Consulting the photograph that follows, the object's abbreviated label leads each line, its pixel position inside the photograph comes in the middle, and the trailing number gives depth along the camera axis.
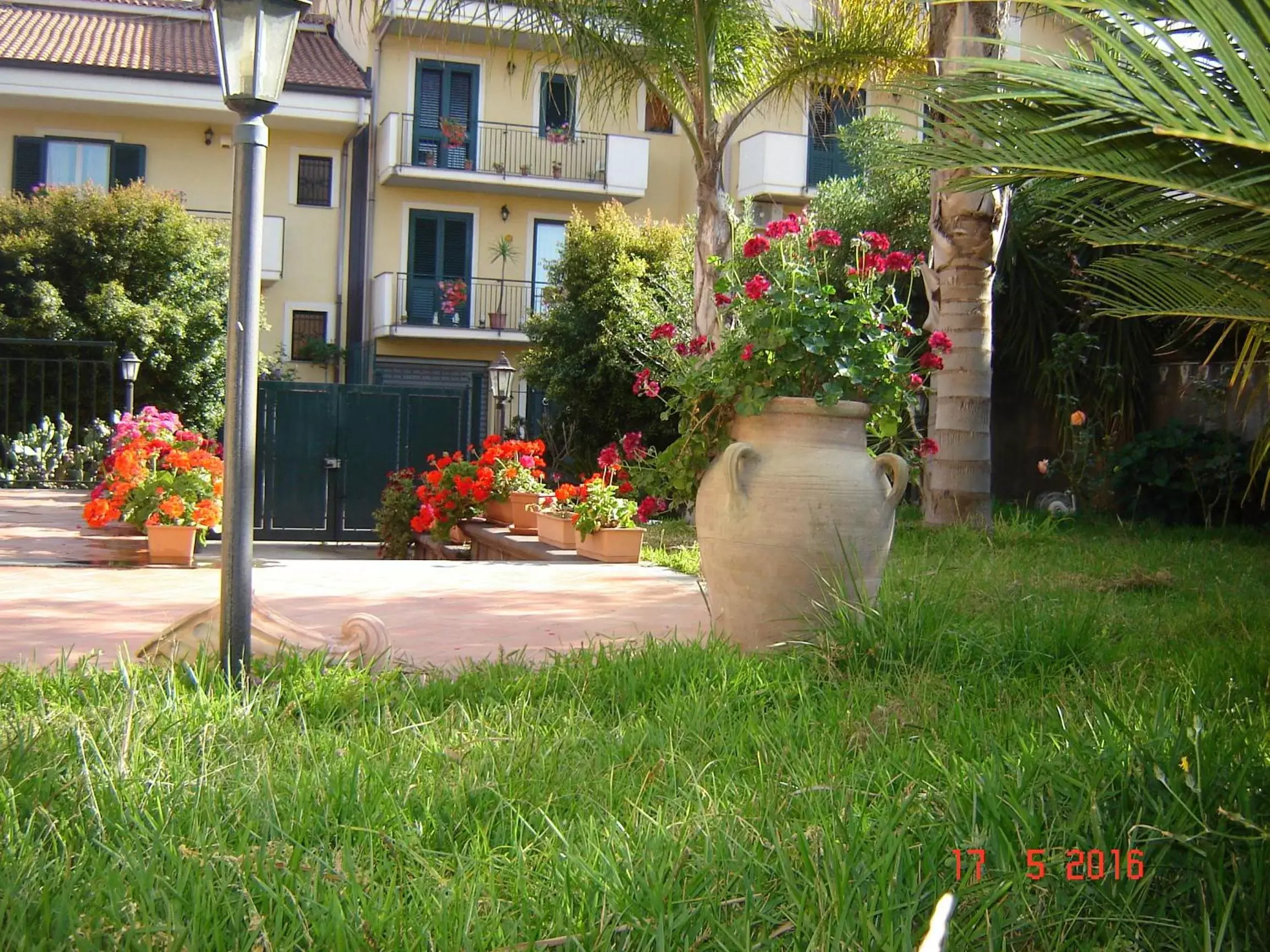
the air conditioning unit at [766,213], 22.86
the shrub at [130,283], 17.88
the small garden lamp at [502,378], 15.05
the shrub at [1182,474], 10.20
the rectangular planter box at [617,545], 8.33
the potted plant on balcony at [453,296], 22.88
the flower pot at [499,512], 10.95
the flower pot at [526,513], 10.55
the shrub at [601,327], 16.42
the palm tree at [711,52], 10.25
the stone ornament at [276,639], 3.87
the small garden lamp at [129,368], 15.55
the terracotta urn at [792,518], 4.26
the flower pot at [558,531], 9.16
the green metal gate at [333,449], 13.57
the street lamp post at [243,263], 3.64
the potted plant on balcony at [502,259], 23.02
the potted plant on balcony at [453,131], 22.73
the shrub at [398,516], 11.90
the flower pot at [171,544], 7.57
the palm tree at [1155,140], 2.63
